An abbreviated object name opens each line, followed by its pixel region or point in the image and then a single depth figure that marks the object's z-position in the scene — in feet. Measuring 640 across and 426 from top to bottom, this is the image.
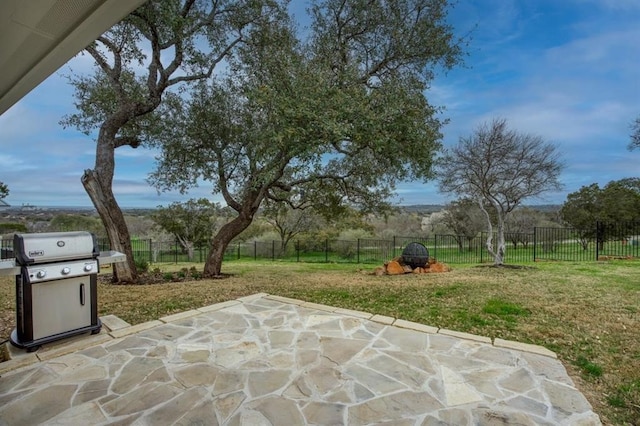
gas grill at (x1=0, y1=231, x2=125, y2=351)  8.09
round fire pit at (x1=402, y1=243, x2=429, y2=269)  26.43
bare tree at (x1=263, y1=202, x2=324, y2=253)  51.70
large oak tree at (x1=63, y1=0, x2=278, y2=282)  18.90
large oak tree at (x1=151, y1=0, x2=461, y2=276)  15.52
